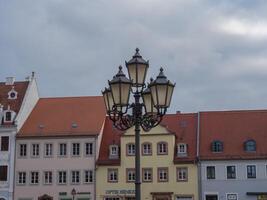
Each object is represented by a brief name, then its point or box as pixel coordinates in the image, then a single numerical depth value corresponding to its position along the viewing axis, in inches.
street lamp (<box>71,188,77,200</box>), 2078.5
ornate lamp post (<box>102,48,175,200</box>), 537.6
